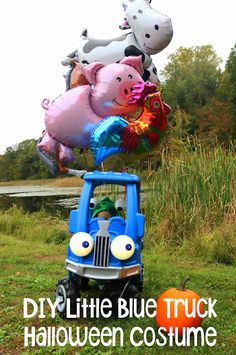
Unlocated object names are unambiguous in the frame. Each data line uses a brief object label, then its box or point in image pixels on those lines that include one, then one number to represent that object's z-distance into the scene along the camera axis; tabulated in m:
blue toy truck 3.52
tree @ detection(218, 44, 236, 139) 30.01
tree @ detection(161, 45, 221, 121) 33.00
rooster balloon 4.39
